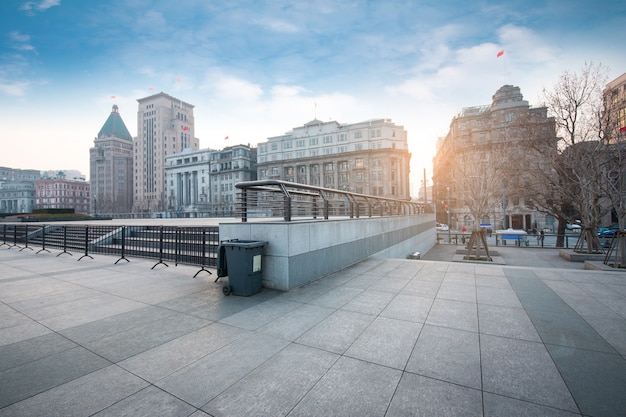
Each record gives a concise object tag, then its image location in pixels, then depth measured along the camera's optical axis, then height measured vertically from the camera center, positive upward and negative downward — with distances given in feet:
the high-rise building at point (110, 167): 473.67 +72.61
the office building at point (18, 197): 476.13 +21.41
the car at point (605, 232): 107.55 -11.75
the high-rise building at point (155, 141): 418.92 +104.01
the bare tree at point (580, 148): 52.75 +11.79
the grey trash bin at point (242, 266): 20.07 -4.44
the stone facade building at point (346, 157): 228.22 +43.06
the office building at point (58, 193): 444.96 +26.08
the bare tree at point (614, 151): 37.60 +9.79
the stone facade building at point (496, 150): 89.00 +25.40
